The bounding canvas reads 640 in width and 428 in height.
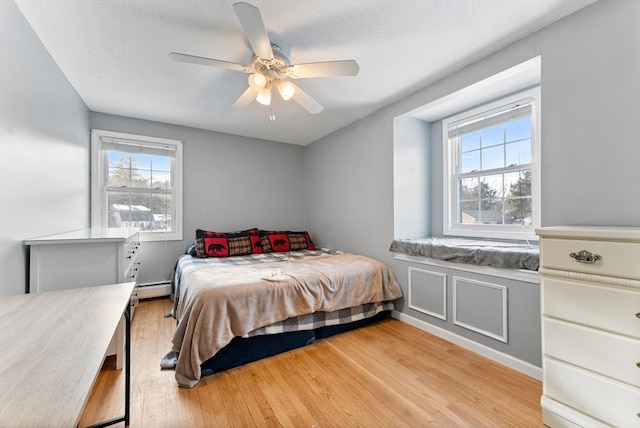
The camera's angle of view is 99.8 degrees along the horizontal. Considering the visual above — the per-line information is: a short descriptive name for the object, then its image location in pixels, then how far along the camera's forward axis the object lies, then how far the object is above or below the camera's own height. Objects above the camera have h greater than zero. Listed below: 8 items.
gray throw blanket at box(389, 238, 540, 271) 1.93 -0.30
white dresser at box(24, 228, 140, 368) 1.73 -0.31
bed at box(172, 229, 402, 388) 1.84 -0.72
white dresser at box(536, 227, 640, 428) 1.20 -0.54
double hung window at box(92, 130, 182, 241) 3.30 +0.42
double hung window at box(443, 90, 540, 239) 2.35 +0.44
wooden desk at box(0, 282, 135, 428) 0.52 -0.36
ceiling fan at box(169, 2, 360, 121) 1.54 +1.01
